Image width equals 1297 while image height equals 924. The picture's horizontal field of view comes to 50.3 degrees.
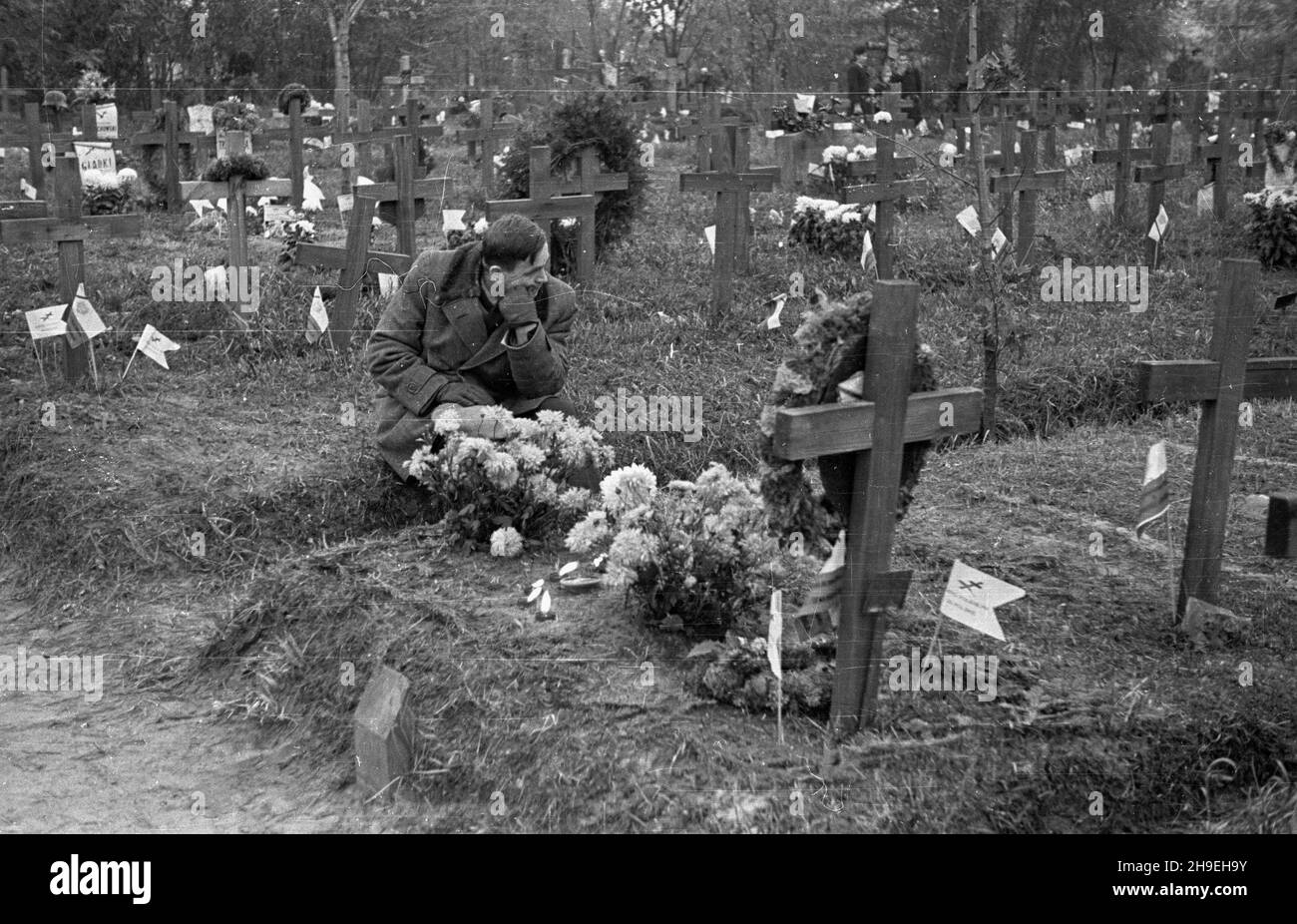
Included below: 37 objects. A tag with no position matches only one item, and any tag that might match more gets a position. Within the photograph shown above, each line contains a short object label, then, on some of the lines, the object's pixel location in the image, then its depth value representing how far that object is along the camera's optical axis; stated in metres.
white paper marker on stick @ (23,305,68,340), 7.16
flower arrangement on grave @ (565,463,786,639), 4.10
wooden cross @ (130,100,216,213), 14.96
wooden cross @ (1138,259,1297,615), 4.12
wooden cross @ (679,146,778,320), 9.30
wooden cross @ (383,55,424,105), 23.51
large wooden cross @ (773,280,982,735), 3.28
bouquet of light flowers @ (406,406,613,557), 5.04
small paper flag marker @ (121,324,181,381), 6.95
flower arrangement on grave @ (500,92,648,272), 10.45
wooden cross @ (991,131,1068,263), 10.08
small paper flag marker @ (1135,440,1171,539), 3.98
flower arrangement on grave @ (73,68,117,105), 19.56
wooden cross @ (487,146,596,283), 8.45
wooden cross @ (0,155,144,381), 7.59
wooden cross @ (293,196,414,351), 8.16
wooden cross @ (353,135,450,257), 8.46
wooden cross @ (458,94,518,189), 14.79
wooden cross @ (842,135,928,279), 9.91
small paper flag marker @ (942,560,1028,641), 3.46
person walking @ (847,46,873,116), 22.77
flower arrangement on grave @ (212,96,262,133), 17.41
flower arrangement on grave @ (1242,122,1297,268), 11.87
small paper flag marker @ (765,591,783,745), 3.41
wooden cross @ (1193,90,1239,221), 13.33
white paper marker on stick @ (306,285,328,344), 7.94
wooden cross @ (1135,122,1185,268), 11.24
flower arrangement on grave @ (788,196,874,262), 11.19
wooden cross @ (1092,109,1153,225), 12.74
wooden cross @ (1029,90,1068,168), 17.61
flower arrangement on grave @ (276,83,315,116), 18.05
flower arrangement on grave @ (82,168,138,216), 13.70
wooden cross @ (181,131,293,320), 9.15
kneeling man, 5.43
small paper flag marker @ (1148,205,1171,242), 10.84
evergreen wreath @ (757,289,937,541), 3.44
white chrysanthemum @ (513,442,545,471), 5.05
